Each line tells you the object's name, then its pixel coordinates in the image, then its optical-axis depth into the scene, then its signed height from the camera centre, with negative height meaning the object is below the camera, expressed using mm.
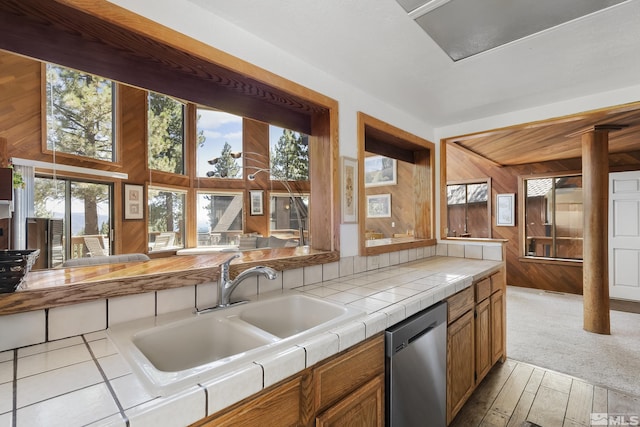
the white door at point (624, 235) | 4250 -366
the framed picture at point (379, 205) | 6523 +183
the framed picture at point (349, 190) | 1952 +164
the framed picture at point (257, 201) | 7102 +334
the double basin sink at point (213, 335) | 713 -430
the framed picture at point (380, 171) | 6422 +982
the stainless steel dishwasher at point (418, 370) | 1195 -737
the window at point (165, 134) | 5812 +1750
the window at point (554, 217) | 4973 -95
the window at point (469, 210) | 5766 +53
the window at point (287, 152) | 7445 +1642
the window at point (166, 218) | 5750 -67
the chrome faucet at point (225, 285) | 1237 -311
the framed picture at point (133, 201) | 5239 +267
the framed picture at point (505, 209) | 5375 +60
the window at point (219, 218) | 6566 -81
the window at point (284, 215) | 7441 -24
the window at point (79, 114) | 4219 +1649
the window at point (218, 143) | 6582 +1720
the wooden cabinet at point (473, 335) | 1644 -843
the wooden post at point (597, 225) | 3025 -146
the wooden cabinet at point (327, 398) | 741 -571
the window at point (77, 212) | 4156 +60
